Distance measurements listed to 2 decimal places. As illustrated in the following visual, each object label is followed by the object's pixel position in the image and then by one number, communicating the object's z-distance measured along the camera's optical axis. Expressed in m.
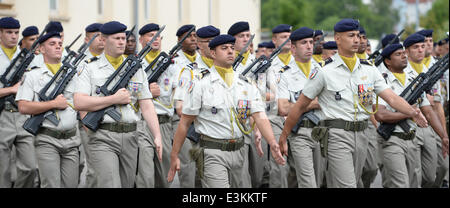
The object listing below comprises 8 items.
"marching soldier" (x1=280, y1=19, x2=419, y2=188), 16.67
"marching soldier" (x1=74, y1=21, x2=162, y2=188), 16.20
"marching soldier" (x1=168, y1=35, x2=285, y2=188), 15.12
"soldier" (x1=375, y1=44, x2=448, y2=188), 18.84
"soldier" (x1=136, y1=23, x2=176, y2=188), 19.22
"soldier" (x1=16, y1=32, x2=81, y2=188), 17.55
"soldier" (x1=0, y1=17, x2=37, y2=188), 19.95
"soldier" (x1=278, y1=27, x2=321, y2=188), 19.17
